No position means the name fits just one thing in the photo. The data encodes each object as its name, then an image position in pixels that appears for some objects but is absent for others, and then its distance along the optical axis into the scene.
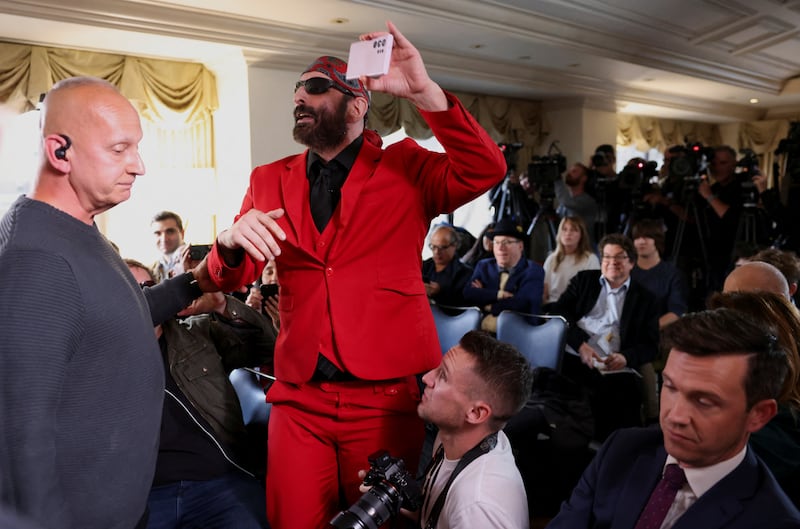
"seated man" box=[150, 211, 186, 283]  4.28
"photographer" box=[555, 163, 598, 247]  5.52
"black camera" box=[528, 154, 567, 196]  5.53
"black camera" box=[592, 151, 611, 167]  5.60
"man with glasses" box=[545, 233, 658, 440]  3.13
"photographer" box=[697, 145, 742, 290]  4.58
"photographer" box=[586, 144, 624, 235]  5.46
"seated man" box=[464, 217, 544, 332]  3.92
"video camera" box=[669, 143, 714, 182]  4.88
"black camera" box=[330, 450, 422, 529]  1.23
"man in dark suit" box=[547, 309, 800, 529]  1.05
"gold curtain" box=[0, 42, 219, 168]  4.65
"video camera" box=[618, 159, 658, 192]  5.14
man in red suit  1.39
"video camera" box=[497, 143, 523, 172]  5.35
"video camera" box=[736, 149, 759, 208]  4.49
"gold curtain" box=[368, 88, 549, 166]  6.66
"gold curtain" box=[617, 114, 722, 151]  9.42
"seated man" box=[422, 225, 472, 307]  4.14
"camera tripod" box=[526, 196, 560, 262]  5.39
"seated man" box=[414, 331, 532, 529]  1.34
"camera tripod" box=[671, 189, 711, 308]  4.70
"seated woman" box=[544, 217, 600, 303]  4.25
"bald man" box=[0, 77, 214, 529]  0.83
